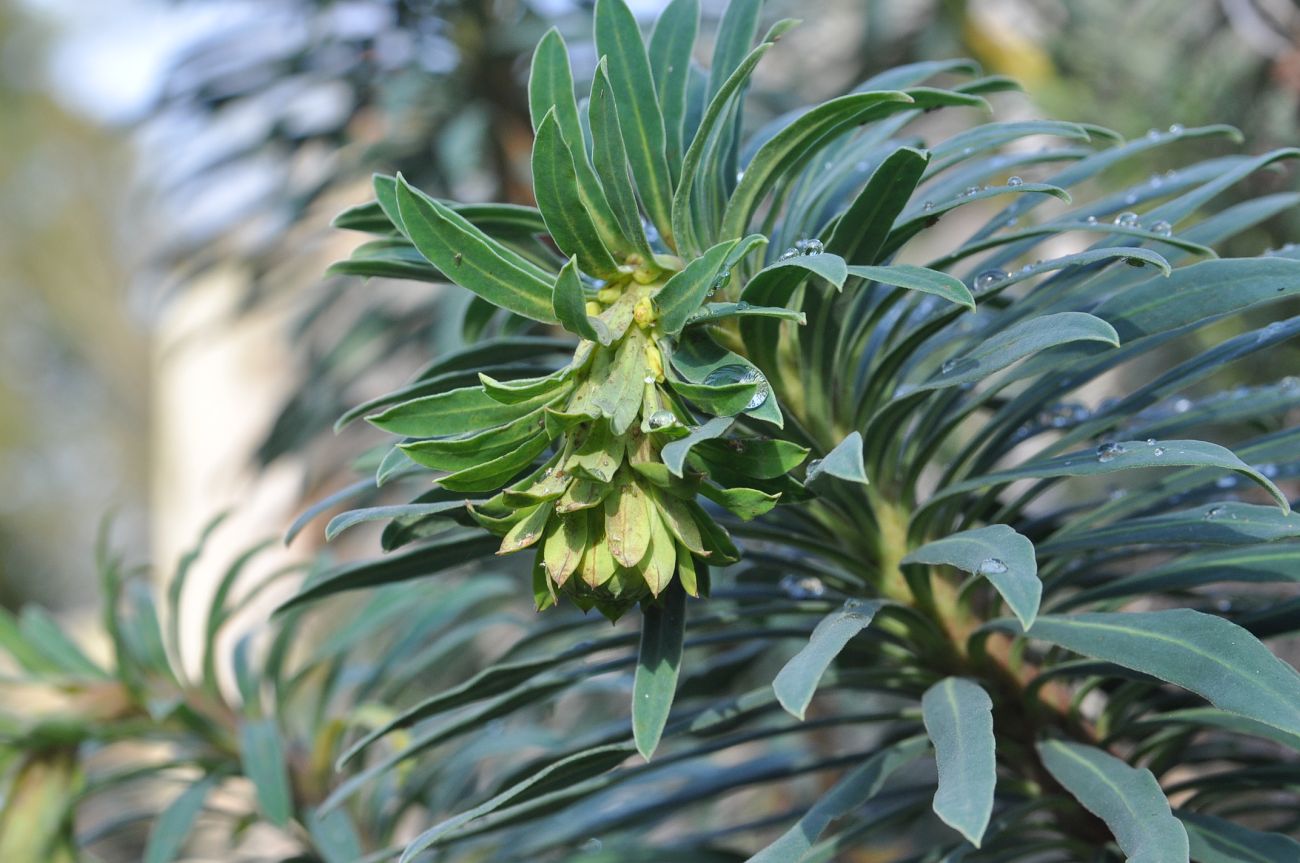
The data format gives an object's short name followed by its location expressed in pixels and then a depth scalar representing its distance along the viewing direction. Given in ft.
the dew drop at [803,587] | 2.24
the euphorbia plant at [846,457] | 2.00
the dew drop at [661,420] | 1.99
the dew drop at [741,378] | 1.98
